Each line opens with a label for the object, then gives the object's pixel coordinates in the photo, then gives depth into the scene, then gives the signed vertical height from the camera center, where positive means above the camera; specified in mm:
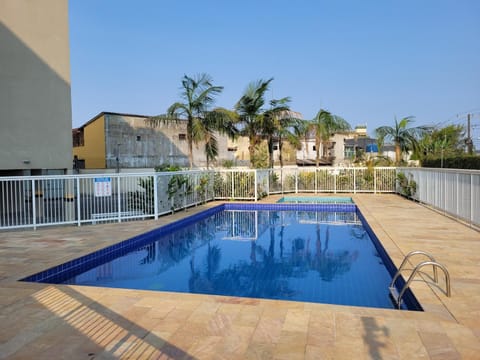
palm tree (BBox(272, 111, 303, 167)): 17828 +1854
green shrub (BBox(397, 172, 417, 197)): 13675 -798
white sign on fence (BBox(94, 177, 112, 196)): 9227 -424
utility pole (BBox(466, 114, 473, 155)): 25712 +1385
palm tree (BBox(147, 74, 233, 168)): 15008 +2276
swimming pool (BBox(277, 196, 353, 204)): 15391 -1437
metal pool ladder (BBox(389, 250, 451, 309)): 3945 -1394
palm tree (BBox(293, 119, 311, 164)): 18562 +1868
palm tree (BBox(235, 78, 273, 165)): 17109 +2682
